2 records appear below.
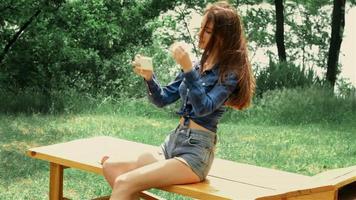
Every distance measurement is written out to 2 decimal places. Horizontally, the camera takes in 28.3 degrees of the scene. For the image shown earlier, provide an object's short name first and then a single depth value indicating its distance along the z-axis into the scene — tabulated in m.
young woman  3.87
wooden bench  3.50
